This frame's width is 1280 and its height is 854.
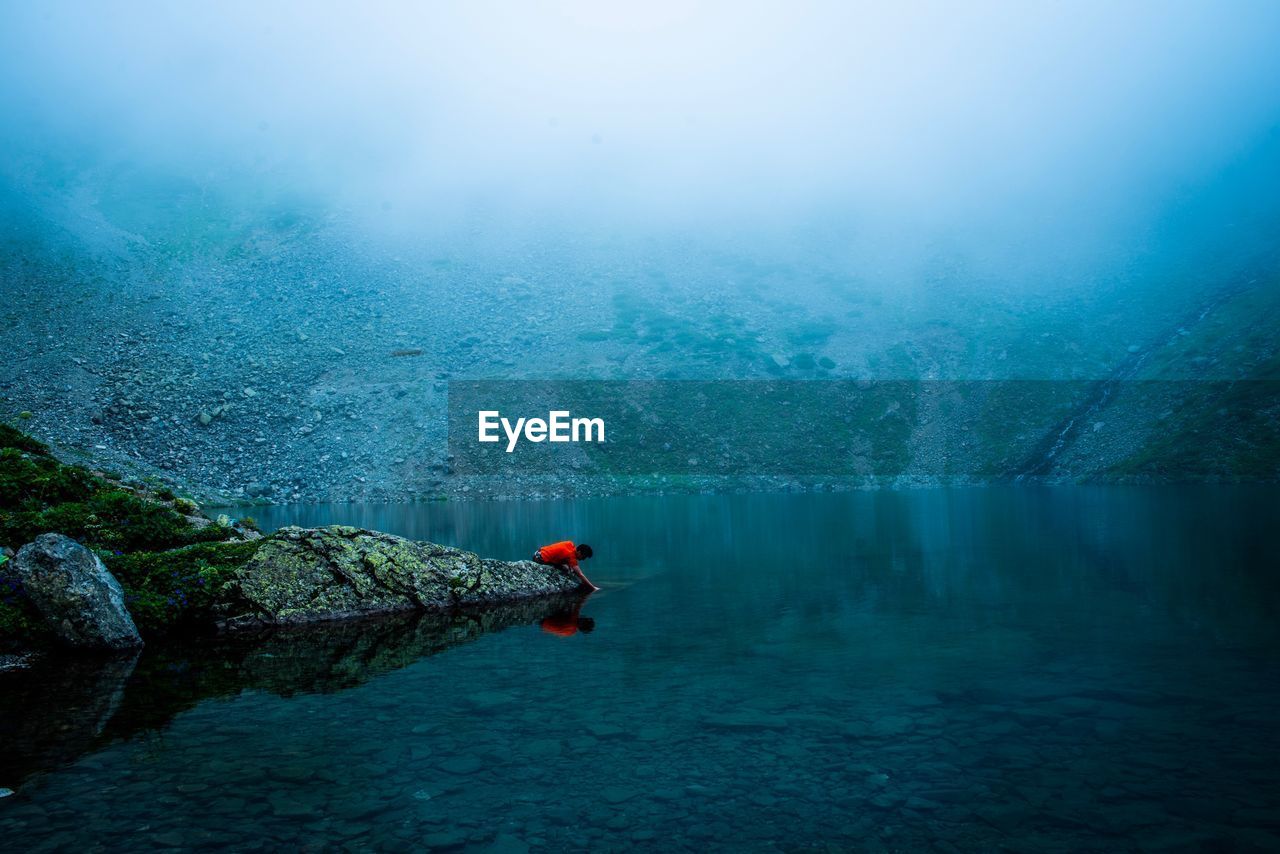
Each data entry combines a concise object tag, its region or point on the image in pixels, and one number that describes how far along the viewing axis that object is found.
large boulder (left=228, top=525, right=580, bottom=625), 20.83
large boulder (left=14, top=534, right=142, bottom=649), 16.75
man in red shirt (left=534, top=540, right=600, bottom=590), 26.47
